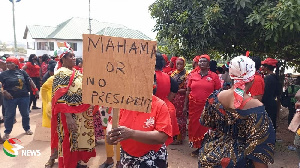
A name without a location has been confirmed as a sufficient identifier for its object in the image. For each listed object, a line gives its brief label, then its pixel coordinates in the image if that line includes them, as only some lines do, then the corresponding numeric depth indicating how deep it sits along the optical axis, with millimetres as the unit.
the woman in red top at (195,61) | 5468
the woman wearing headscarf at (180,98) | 5279
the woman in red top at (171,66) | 6320
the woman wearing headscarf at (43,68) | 8892
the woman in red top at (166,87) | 3607
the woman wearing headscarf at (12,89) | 5559
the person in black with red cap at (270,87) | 4684
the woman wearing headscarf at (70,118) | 3432
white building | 35750
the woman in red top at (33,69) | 8527
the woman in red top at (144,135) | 1704
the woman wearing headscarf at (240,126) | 1906
